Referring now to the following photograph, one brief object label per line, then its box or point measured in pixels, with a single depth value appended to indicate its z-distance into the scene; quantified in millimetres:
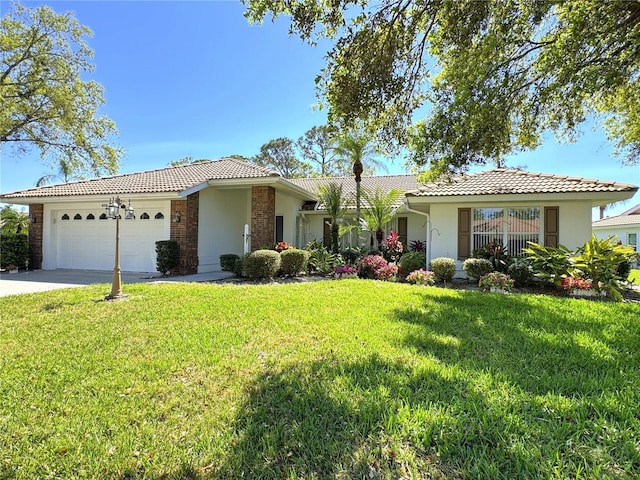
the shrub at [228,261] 12914
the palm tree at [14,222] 15648
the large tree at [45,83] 17469
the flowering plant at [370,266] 11522
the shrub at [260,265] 10820
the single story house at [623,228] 27484
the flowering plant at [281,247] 12883
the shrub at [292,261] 11664
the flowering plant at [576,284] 8984
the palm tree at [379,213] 14883
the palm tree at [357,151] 14191
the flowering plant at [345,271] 11484
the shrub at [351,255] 13633
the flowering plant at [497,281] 9242
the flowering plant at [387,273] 11173
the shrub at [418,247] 15727
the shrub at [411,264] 12395
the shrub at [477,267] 10703
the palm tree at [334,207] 14708
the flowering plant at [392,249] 14412
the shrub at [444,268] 10922
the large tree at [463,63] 6586
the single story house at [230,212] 11266
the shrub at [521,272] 10031
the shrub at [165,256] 12172
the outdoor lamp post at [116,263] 7667
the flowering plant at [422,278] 10328
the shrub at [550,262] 9445
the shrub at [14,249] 13688
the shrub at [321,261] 12537
